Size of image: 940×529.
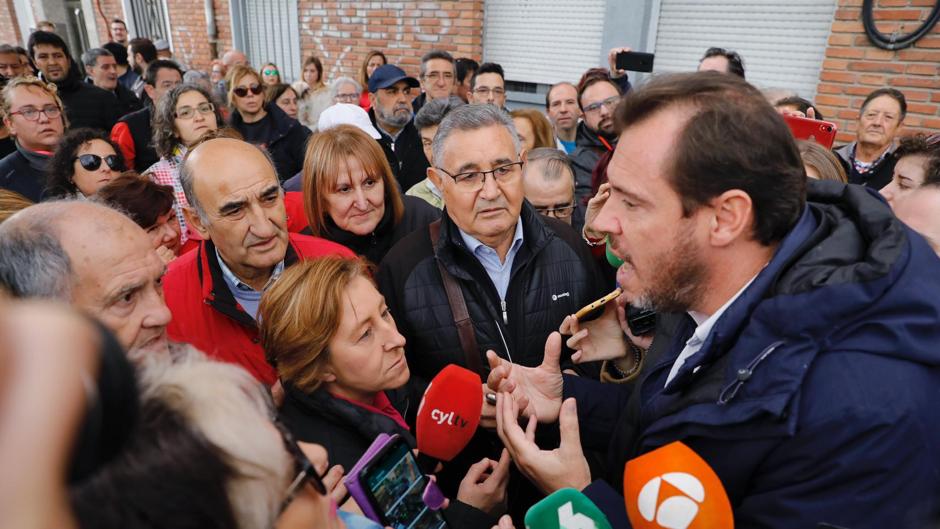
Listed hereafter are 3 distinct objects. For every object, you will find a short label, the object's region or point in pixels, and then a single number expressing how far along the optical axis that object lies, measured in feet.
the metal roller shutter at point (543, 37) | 19.72
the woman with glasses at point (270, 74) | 23.30
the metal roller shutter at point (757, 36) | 15.47
